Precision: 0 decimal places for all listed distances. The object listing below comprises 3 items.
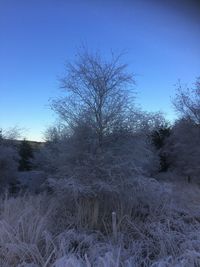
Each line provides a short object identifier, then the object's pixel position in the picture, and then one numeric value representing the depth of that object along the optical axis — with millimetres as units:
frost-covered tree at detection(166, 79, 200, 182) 9820
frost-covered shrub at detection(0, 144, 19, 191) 7938
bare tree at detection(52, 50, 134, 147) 4900
